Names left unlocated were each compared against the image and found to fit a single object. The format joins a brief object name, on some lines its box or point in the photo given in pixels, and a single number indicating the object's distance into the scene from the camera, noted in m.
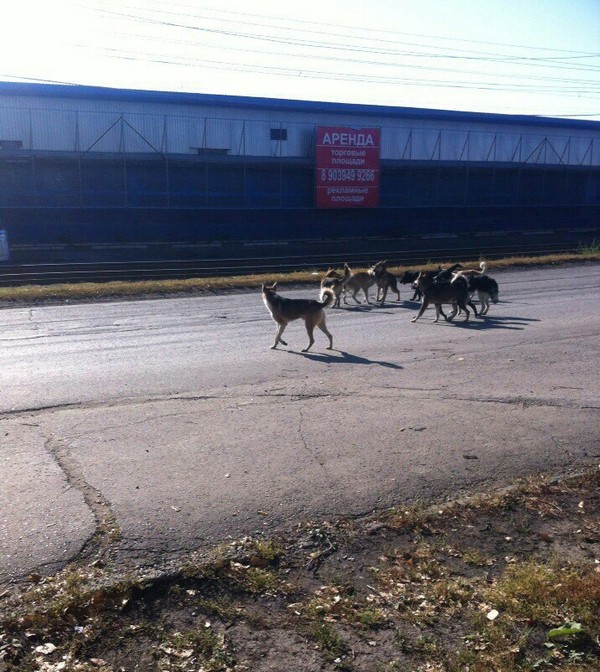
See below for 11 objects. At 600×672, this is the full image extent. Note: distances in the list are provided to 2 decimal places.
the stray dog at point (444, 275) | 17.45
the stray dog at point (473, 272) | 18.73
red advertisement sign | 47.42
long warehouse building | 40.88
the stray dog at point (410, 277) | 20.53
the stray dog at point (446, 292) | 16.36
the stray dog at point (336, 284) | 17.97
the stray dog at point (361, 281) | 19.92
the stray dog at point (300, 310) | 13.06
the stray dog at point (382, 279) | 19.97
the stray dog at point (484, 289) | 17.27
